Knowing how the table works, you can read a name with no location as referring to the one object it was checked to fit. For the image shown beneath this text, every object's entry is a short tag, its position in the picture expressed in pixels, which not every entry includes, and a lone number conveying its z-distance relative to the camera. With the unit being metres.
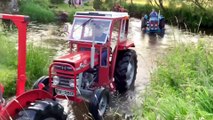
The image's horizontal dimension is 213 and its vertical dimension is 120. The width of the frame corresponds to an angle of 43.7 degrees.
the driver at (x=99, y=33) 5.50
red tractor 4.98
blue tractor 14.19
